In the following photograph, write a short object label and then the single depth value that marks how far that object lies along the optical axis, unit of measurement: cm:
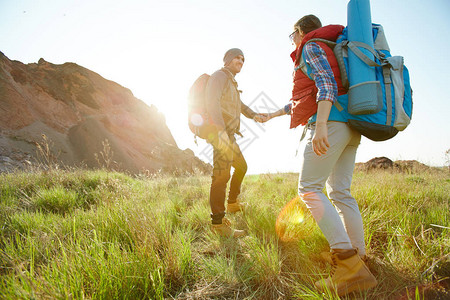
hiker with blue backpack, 136
